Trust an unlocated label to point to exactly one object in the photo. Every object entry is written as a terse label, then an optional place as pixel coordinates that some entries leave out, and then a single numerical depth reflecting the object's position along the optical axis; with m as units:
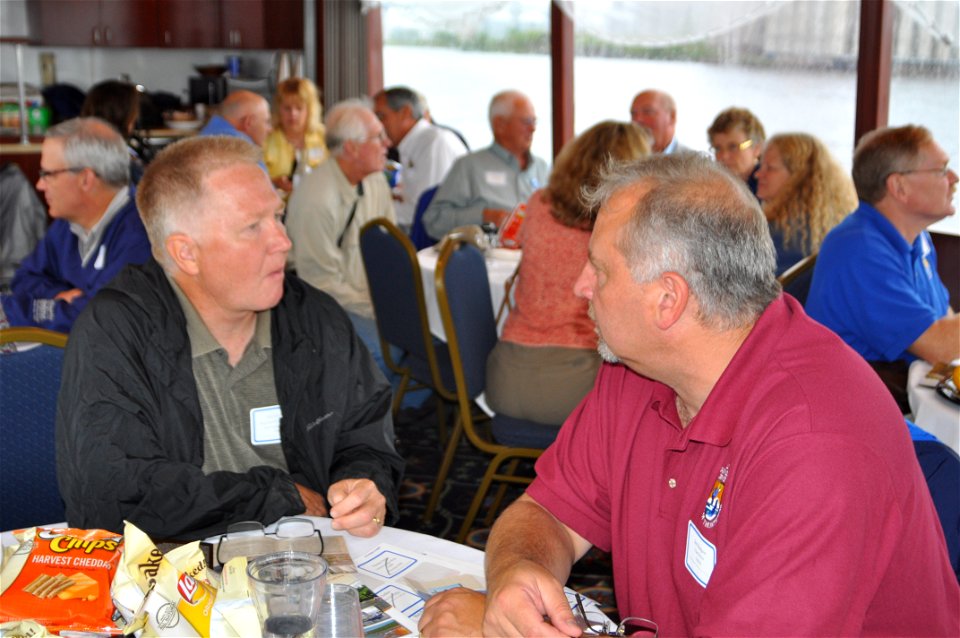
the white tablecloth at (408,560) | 1.46
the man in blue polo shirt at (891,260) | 2.98
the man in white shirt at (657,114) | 5.96
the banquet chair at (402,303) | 3.60
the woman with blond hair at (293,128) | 7.42
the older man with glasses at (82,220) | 3.43
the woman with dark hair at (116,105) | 5.95
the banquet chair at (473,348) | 3.18
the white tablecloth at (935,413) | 2.29
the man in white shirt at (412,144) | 6.66
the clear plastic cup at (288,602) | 1.23
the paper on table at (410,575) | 1.46
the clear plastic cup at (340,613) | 1.28
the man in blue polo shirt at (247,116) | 6.42
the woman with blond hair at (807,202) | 3.96
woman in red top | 3.24
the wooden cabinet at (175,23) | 9.33
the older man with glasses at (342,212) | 4.61
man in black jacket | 1.82
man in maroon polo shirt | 1.17
